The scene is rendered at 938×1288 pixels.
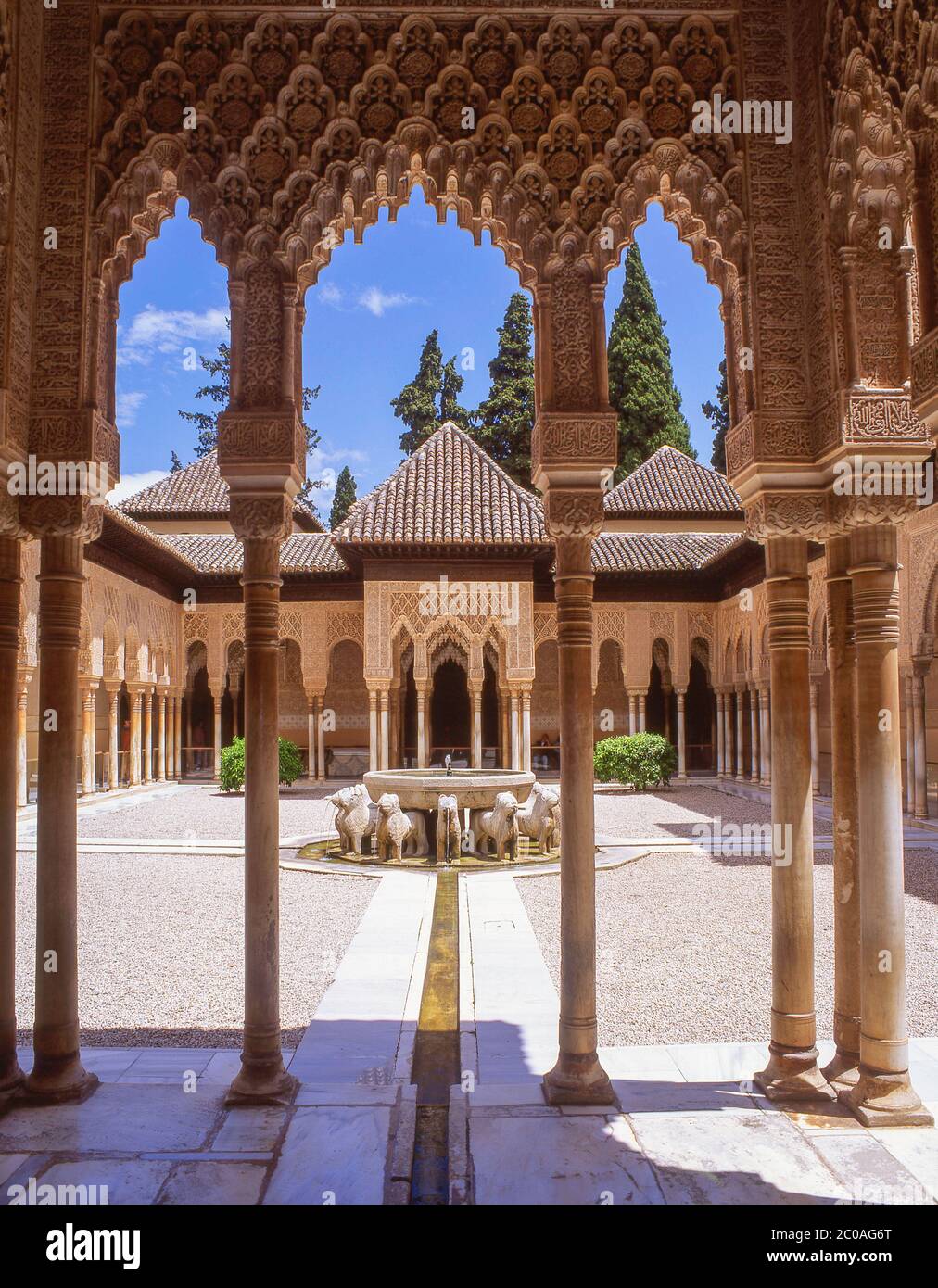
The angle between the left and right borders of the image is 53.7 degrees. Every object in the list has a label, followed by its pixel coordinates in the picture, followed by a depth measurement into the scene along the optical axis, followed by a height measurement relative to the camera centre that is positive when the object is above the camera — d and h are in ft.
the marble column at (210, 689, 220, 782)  82.94 -2.77
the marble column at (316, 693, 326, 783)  82.02 -4.77
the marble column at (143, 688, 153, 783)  78.12 -4.18
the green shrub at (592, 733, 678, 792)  70.44 -5.64
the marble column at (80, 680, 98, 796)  64.54 -3.40
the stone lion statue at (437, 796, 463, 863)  37.50 -5.66
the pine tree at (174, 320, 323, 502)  128.47 +37.99
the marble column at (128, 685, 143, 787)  76.01 -3.31
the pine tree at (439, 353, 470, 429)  135.44 +42.99
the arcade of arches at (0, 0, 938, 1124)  13.62 +6.27
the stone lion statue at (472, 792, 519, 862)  37.73 -5.66
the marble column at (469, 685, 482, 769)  68.33 -2.23
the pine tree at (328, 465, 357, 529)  144.36 +30.20
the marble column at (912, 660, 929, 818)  48.85 -2.82
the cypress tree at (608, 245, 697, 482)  118.93 +39.69
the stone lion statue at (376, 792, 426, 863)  37.81 -5.81
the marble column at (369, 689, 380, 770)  69.92 -3.50
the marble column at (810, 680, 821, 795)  66.97 -5.95
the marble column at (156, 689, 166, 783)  81.92 -3.80
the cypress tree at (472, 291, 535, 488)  121.90 +38.10
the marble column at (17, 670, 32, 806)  44.09 -1.55
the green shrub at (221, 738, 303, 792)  66.18 -5.56
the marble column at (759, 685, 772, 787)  69.87 -4.02
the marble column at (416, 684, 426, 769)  70.18 -2.87
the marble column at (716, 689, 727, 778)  83.30 -5.62
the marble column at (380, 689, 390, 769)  70.59 -3.66
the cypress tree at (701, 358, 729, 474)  122.93 +36.57
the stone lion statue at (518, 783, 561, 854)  38.65 -5.43
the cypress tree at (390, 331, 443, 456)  135.44 +42.64
